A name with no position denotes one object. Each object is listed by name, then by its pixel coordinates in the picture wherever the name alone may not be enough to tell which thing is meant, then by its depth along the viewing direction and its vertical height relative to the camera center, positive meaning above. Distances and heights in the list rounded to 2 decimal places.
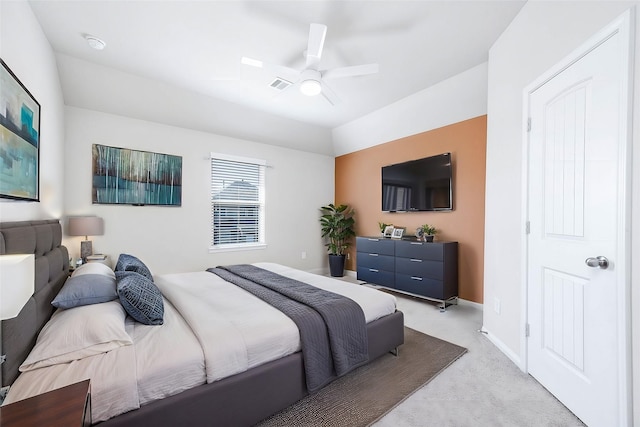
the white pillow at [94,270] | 1.96 -0.43
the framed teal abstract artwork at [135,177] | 3.40 +0.47
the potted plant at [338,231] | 5.39 -0.35
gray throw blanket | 1.74 -0.78
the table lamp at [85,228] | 3.07 -0.18
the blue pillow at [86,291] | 1.58 -0.49
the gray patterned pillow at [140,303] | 1.63 -0.55
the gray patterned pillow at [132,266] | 2.30 -0.47
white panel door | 1.40 -0.11
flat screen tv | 3.92 +0.46
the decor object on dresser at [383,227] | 4.70 -0.22
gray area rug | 1.63 -1.23
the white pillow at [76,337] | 1.23 -0.61
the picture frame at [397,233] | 4.40 -0.31
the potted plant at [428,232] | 3.87 -0.26
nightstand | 0.82 -0.64
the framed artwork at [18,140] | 1.54 +0.47
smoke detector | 2.51 +1.60
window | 4.41 +0.19
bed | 1.17 -0.73
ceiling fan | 2.34 +1.33
